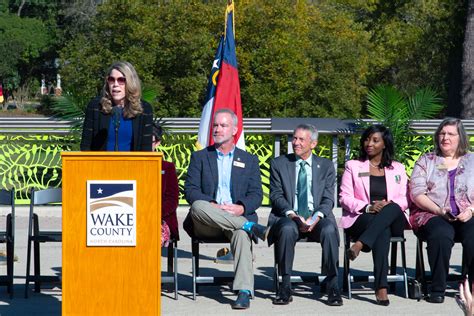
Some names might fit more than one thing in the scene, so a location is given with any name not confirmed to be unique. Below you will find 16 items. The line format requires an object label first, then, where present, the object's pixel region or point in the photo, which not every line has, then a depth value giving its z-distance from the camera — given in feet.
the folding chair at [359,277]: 36.73
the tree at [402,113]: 57.17
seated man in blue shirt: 35.52
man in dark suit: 36.06
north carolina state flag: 46.77
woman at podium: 30.77
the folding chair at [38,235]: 36.30
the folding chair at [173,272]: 35.96
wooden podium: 28.23
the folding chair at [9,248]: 36.24
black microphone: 30.57
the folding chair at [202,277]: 36.30
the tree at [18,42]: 278.52
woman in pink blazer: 36.33
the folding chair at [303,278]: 36.30
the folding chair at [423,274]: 37.17
